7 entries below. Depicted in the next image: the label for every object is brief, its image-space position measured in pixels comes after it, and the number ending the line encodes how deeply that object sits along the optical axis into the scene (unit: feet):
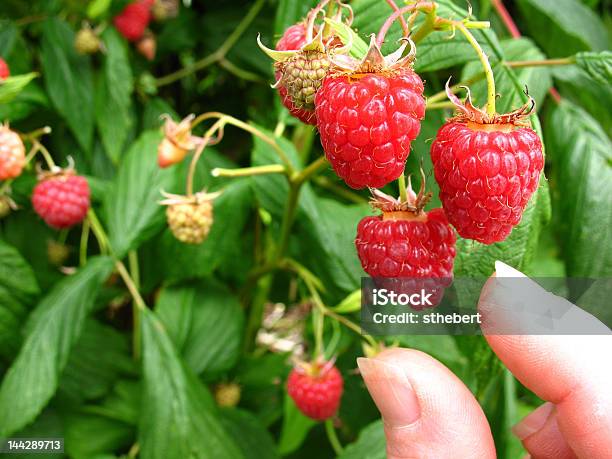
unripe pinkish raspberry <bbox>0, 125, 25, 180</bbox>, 0.51
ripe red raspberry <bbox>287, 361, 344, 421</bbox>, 0.61
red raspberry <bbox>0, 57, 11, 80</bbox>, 0.53
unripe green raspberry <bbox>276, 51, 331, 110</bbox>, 0.34
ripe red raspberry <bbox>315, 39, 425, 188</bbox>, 0.32
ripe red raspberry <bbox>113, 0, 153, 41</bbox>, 0.74
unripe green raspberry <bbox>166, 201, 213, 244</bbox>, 0.54
